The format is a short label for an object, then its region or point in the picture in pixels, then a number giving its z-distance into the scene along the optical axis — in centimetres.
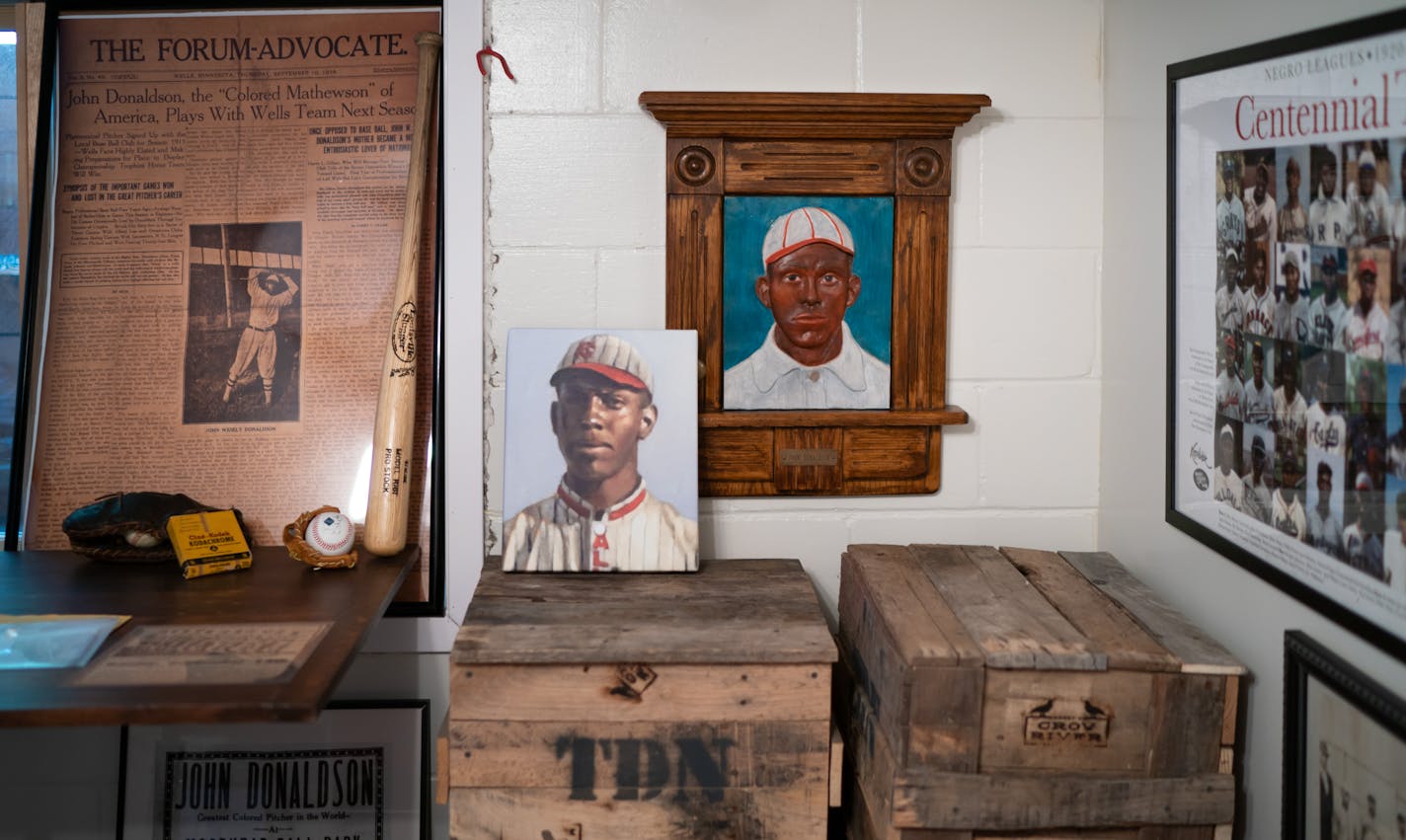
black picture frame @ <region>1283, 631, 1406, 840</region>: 150
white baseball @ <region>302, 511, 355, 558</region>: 219
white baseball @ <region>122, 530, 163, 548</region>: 219
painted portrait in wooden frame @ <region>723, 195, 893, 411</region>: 238
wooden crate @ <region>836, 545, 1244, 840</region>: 177
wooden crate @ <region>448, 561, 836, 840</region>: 188
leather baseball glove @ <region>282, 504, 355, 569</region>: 219
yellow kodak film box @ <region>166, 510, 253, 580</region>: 216
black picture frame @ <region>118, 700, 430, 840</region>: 241
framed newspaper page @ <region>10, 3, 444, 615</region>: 240
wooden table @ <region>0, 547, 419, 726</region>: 157
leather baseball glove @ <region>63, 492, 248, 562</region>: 219
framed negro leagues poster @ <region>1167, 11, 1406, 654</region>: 153
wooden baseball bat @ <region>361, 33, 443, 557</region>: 224
